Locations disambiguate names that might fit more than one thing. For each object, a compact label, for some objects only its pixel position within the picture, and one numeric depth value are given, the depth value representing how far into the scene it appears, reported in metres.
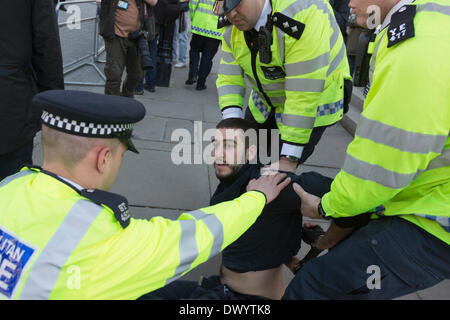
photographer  4.29
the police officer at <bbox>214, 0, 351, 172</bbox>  2.16
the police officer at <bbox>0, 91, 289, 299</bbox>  1.20
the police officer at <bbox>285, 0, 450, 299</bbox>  1.30
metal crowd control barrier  5.87
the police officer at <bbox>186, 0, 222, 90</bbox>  5.91
